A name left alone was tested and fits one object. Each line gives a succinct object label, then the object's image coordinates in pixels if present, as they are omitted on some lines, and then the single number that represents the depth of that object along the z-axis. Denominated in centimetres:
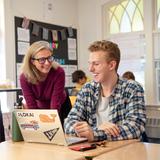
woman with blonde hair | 255
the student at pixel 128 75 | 491
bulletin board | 493
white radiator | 531
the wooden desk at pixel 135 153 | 137
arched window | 549
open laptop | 161
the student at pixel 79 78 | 502
